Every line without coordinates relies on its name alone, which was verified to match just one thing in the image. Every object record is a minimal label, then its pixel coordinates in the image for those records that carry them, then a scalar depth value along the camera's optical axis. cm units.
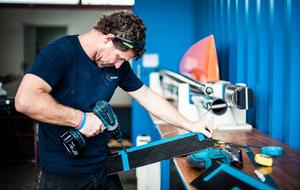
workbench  132
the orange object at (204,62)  256
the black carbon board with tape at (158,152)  161
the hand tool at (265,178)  126
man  124
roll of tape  167
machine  202
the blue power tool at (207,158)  145
